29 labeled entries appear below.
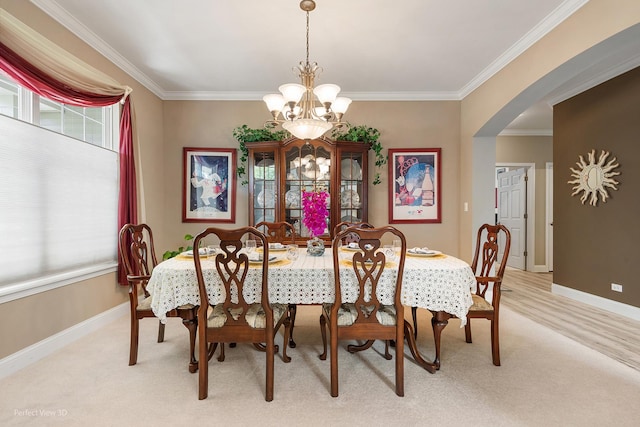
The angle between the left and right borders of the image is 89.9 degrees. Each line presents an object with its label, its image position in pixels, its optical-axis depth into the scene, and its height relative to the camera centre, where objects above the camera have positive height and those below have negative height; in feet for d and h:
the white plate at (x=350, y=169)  13.26 +1.76
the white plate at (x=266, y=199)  13.28 +0.51
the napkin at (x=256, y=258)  6.97 -1.05
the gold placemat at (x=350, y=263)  6.70 -1.11
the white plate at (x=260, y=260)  6.81 -1.07
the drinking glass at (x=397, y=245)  8.06 -1.15
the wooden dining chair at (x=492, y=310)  6.88 -2.19
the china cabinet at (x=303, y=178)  13.02 +1.36
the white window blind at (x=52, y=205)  7.14 +0.15
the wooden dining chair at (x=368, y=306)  5.91 -1.87
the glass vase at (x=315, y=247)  7.90 -0.89
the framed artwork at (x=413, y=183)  14.24 +1.26
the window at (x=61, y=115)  7.35 +2.60
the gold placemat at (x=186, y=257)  7.40 -1.09
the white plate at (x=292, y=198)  13.17 +0.54
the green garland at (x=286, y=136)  13.16 +3.09
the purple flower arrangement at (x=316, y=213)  7.22 -0.04
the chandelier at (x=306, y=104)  7.68 +2.72
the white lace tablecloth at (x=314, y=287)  6.39 -1.52
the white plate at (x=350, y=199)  13.28 +0.51
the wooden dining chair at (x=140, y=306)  6.82 -2.09
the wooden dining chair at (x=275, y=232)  10.19 -0.68
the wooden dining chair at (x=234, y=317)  5.76 -2.02
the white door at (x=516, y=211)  19.94 +0.03
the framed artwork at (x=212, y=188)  14.10 +1.02
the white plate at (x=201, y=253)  7.62 -1.00
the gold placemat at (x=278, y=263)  6.60 -1.11
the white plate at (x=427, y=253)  7.79 -1.04
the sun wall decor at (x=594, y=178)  11.65 +1.29
